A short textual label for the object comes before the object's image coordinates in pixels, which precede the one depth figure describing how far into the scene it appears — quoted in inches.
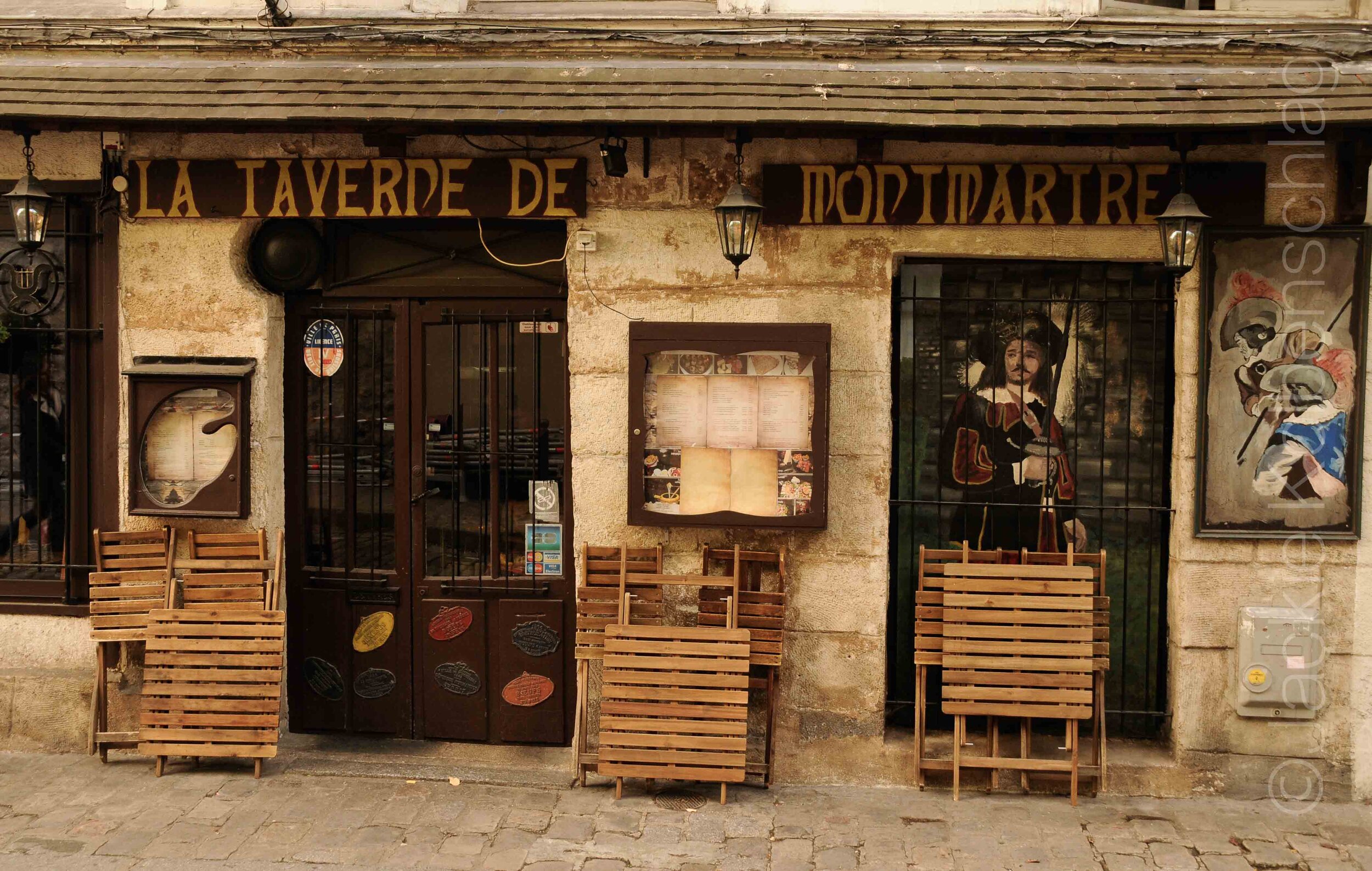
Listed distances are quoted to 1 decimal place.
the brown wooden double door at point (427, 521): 260.4
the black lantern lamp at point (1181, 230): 212.7
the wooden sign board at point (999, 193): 230.2
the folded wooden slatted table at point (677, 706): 225.8
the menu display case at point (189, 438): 249.4
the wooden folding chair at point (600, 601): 236.8
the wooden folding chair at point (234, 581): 246.1
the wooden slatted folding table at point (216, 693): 237.3
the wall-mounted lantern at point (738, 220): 219.0
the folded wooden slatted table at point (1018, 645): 229.1
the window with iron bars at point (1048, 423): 248.1
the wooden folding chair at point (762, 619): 233.3
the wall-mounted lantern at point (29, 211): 230.8
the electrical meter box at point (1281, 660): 231.1
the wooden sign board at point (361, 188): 243.3
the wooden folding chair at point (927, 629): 234.8
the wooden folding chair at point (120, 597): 245.3
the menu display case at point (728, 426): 236.7
